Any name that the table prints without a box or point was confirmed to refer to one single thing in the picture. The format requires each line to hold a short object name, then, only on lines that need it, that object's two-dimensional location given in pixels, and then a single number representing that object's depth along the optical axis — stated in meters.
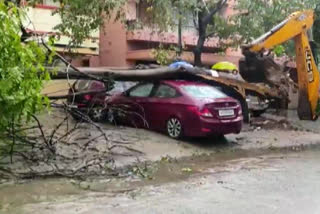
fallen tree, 11.07
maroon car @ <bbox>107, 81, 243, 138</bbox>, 12.02
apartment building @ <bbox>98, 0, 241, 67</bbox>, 23.67
